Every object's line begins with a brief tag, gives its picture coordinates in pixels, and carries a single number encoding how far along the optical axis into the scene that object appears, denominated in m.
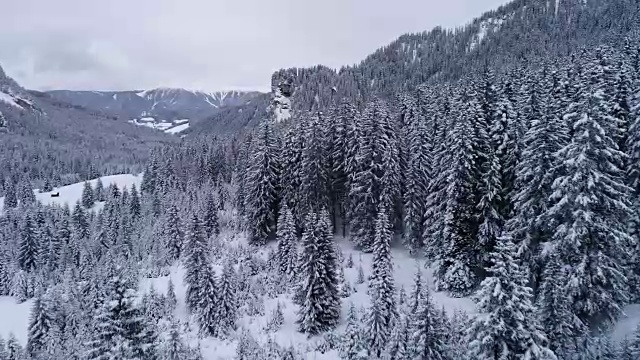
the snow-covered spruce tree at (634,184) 22.80
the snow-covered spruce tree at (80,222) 72.81
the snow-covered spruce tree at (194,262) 34.72
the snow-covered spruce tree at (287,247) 37.41
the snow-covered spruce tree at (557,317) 19.31
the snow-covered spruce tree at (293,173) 45.34
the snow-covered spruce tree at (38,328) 37.12
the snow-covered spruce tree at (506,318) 16.22
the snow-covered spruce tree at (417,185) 38.88
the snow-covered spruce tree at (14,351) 32.94
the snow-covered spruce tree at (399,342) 22.09
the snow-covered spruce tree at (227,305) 32.38
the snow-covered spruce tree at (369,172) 40.38
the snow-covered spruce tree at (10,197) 106.29
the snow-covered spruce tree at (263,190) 46.72
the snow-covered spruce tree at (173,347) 24.03
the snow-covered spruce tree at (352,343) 21.22
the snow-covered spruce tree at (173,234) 50.78
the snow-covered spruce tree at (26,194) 104.81
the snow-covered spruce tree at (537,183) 23.77
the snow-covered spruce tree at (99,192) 105.67
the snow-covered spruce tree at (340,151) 44.97
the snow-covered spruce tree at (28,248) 65.00
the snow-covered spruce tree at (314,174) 44.00
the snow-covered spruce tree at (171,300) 36.01
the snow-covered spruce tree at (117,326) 15.02
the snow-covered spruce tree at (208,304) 32.28
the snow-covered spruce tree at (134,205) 79.63
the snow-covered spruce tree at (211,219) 53.09
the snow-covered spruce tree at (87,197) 100.44
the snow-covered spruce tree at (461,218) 30.48
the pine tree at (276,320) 31.58
